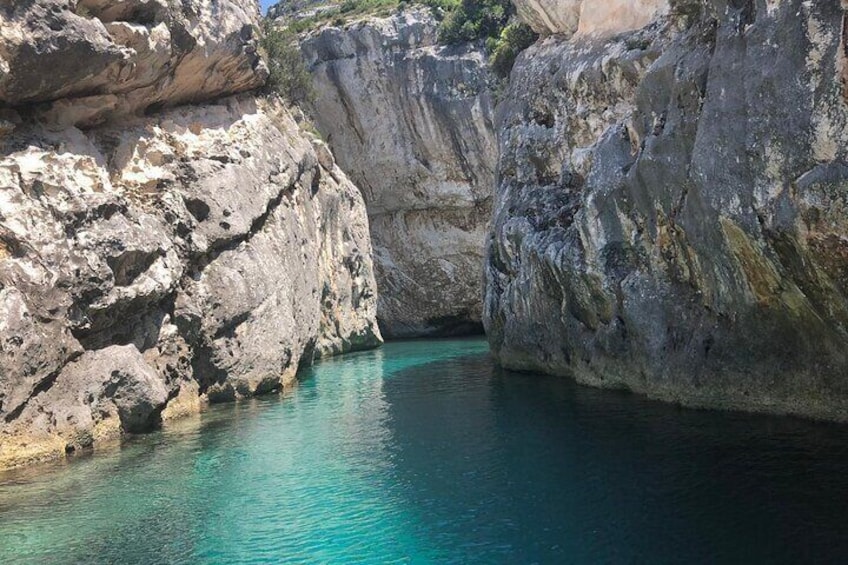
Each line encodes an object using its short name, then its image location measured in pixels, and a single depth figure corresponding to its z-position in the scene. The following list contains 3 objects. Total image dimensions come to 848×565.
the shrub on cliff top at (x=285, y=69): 35.16
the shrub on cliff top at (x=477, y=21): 48.62
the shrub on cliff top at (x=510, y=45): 36.97
